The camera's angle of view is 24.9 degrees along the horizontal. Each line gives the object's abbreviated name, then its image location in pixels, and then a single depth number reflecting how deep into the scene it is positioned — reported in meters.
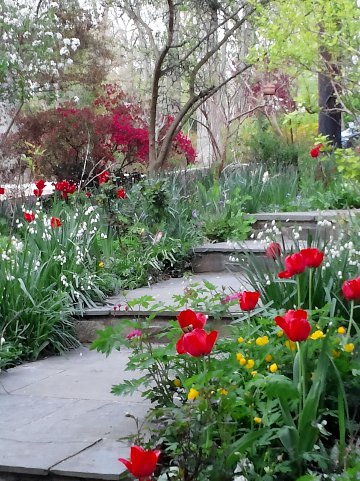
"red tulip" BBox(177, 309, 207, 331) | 2.85
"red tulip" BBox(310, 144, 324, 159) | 8.90
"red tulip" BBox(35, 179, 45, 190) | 6.95
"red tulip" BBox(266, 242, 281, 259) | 3.86
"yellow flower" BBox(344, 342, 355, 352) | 3.05
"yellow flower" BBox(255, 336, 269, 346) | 3.16
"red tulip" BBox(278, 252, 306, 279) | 3.04
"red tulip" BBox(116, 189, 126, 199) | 7.58
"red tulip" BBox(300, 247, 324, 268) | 3.08
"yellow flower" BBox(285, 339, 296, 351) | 3.11
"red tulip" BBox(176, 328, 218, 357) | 2.61
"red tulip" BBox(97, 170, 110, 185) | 7.93
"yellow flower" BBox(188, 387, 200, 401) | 2.82
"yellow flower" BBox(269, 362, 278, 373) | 2.98
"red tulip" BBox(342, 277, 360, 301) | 2.94
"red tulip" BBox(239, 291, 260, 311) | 3.12
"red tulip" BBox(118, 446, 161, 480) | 2.00
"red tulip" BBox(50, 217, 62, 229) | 5.89
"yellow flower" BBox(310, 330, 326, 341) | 3.07
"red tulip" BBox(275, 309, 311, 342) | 2.66
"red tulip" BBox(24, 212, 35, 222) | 6.09
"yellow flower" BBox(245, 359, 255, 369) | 3.03
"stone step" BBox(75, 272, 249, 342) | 5.34
